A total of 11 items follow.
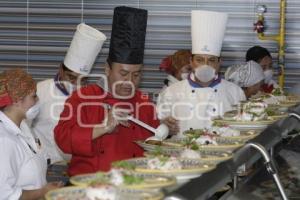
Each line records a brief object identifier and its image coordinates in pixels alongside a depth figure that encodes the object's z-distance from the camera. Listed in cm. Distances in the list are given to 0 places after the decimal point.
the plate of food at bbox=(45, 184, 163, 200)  189
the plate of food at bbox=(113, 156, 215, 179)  220
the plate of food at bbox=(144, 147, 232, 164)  241
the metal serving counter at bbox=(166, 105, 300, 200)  181
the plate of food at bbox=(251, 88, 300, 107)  453
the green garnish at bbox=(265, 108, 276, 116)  380
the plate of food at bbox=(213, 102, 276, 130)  347
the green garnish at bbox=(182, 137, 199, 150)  263
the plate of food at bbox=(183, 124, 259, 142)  295
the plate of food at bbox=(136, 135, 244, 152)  268
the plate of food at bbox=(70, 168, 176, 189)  196
